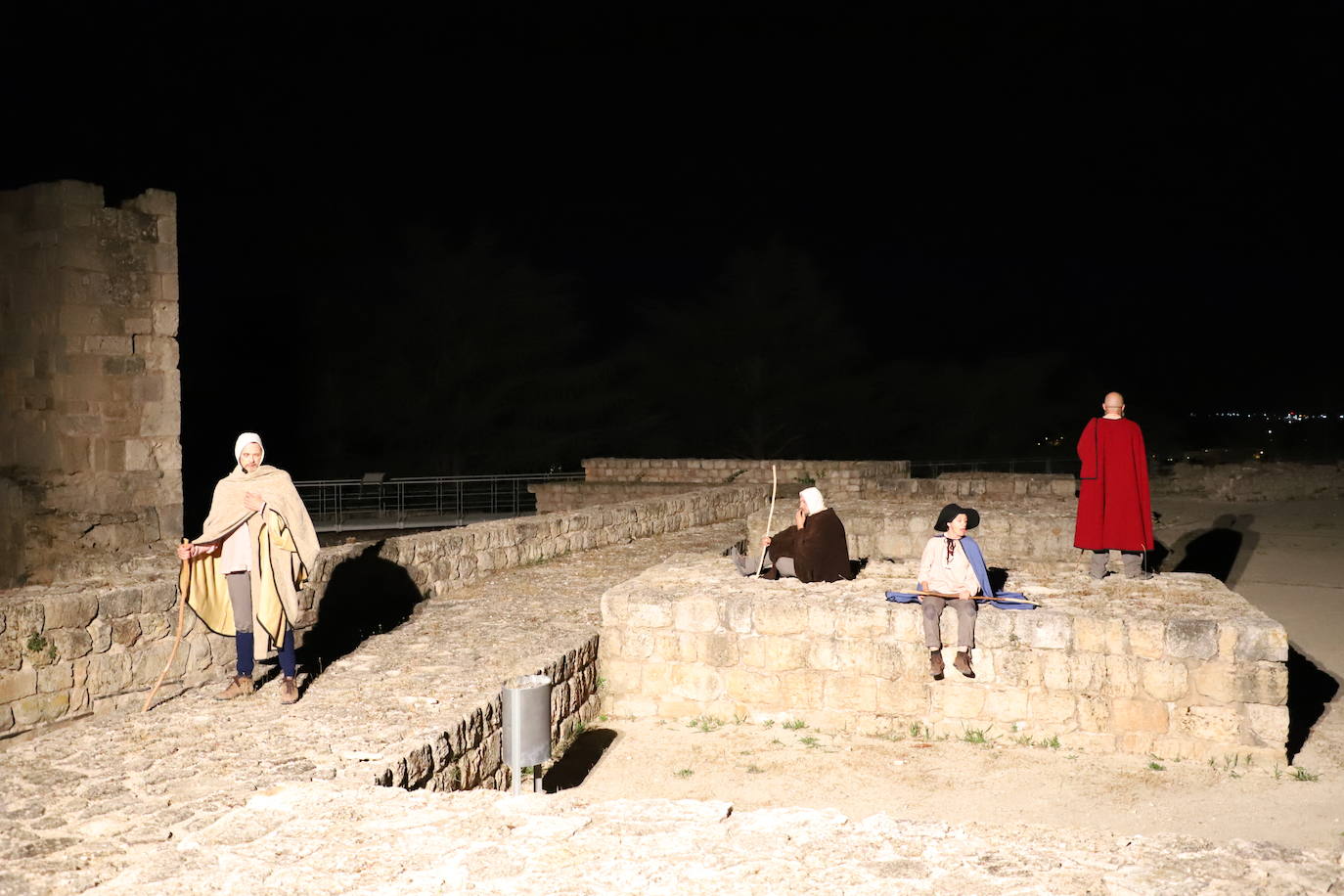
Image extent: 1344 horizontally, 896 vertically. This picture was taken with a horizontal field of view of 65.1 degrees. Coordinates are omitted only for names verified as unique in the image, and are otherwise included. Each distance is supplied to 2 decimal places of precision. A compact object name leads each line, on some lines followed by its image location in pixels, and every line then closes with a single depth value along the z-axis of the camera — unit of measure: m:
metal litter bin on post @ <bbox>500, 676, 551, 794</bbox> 4.88
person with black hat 6.22
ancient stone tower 10.57
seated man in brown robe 7.29
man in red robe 7.47
